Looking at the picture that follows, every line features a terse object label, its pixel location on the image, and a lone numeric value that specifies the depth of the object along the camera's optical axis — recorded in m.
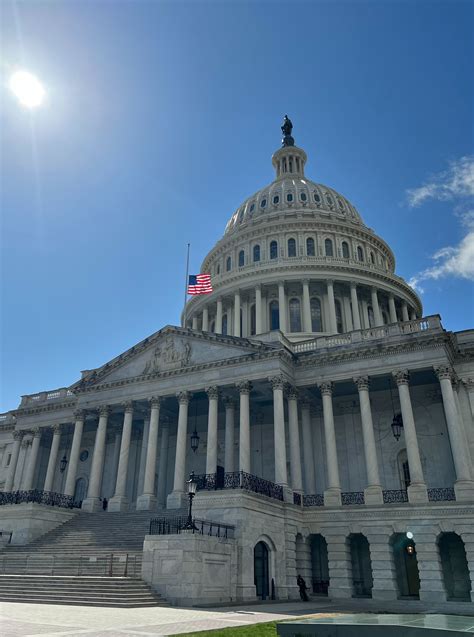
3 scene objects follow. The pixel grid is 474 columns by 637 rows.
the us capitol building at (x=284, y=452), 28.64
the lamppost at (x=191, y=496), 24.29
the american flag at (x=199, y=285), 43.91
